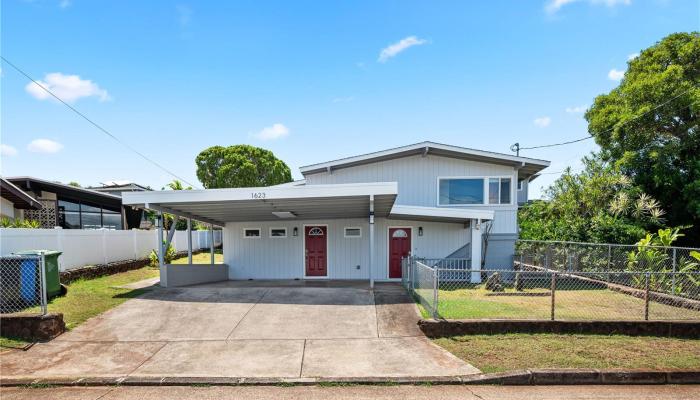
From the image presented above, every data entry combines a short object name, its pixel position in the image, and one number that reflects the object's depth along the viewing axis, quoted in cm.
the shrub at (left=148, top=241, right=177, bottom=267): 1547
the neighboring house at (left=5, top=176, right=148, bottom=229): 1688
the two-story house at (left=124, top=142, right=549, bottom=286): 1283
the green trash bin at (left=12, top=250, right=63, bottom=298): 839
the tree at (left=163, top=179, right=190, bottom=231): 2222
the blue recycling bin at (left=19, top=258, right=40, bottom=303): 760
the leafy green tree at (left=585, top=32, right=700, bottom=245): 1410
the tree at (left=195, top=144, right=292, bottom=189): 3294
